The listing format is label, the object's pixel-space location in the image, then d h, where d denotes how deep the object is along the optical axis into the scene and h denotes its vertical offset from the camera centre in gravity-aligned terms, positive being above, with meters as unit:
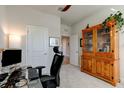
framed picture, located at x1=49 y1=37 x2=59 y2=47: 3.11 +0.20
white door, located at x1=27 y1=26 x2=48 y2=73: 2.85 -0.01
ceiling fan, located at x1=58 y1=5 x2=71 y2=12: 2.49 +1.29
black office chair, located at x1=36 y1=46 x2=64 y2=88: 1.36 -0.58
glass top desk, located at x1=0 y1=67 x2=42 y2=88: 0.89 -0.46
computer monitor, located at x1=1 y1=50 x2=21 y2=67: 1.42 -0.23
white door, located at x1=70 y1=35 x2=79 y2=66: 4.23 -0.24
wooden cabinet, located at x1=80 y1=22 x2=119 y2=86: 2.18 -0.23
